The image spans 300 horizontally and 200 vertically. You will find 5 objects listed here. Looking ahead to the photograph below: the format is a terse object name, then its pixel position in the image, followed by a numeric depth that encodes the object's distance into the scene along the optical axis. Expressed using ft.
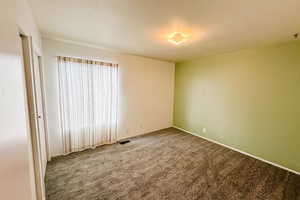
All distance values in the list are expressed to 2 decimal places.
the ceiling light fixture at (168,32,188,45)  6.76
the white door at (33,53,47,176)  6.83
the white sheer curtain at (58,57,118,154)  8.53
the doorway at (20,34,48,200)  4.12
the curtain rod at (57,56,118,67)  8.25
